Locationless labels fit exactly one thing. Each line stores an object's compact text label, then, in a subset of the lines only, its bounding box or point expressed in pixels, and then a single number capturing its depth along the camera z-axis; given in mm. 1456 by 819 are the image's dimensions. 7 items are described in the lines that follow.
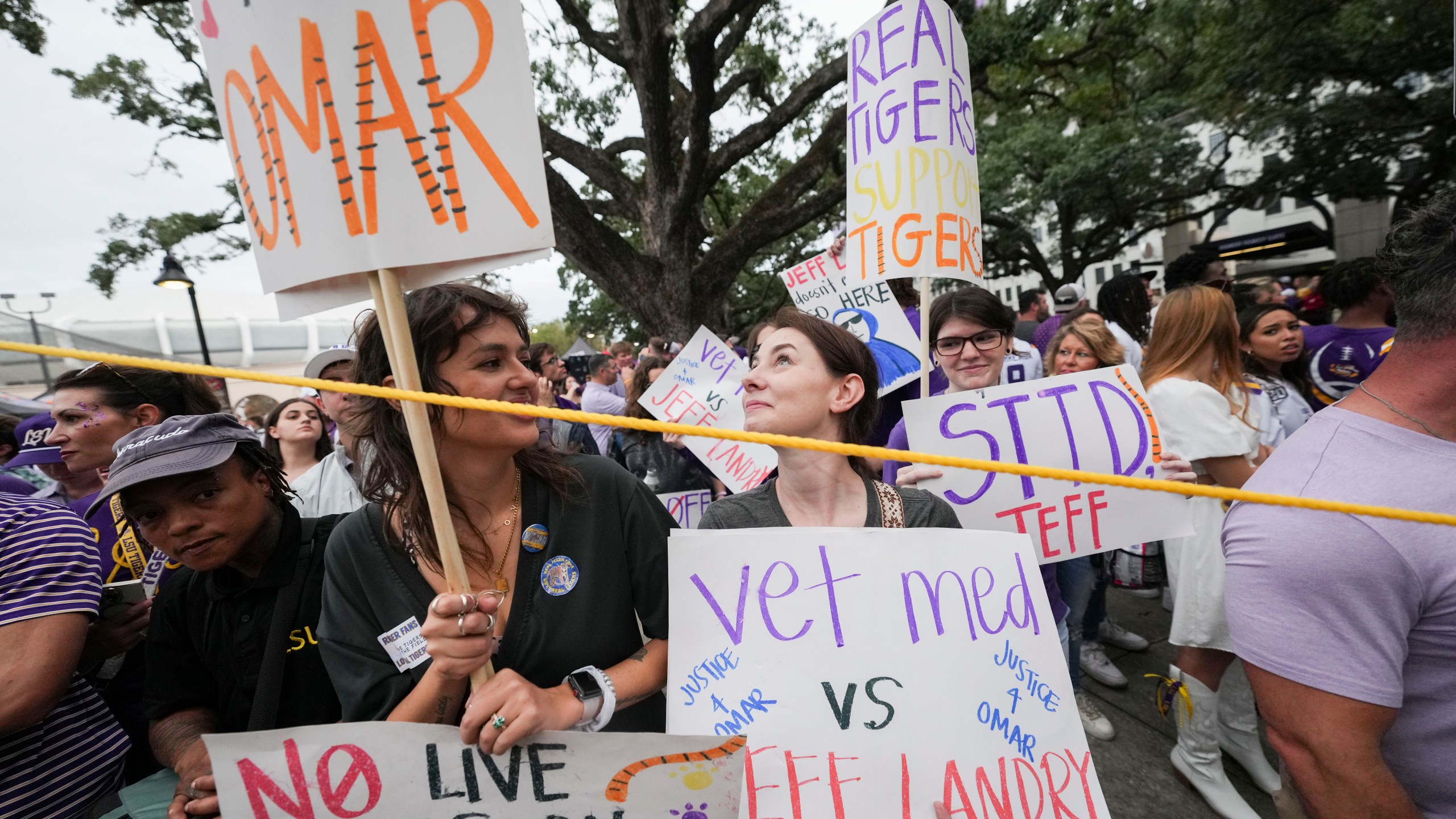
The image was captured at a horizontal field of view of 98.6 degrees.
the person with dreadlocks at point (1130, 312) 4203
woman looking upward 1623
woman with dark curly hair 1244
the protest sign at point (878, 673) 1124
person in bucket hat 1485
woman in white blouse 2307
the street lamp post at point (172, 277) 8289
